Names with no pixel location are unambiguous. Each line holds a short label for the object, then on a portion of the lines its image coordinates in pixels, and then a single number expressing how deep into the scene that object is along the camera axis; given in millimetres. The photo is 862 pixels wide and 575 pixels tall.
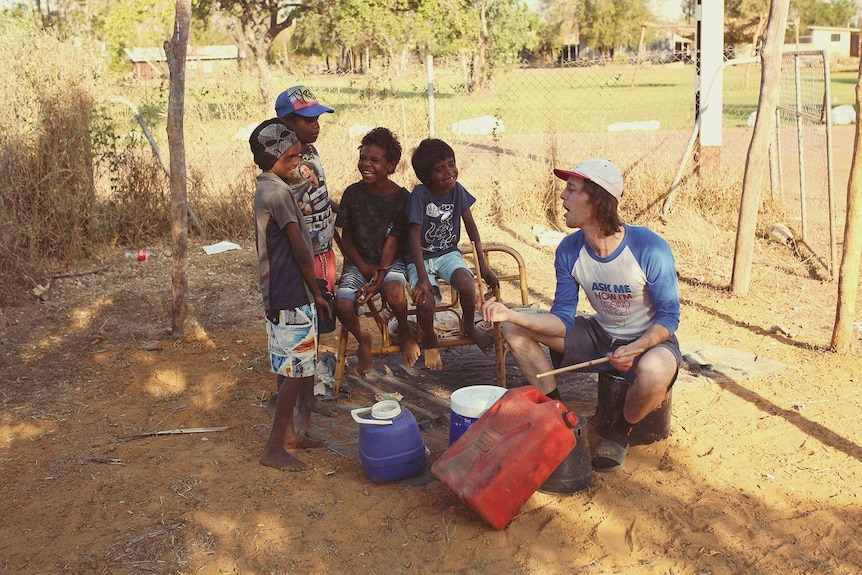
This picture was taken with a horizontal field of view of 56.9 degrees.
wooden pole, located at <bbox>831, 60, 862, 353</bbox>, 4820
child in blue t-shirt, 4488
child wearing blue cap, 4359
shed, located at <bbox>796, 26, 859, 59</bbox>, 51578
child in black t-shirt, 4480
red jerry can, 3141
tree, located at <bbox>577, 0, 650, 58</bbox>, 58719
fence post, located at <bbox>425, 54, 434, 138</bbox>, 9242
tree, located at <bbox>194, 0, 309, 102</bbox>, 23219
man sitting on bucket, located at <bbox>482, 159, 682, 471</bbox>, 3701
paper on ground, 8062
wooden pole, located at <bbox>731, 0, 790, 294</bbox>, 5988
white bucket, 3553
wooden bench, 4570
